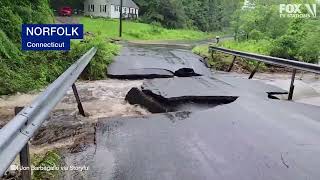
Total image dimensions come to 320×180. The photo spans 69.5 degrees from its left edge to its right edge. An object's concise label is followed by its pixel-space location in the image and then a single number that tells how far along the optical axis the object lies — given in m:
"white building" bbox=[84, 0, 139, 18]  41.90
